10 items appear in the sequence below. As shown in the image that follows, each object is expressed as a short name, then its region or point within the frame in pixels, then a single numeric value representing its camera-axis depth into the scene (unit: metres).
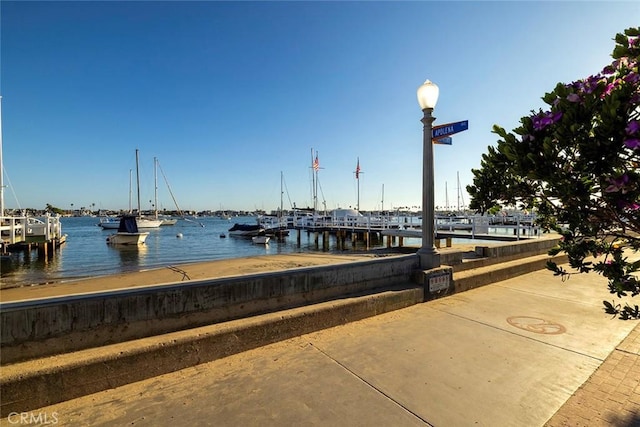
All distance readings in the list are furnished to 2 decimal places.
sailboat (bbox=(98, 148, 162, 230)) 60.20
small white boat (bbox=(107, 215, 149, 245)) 36.12
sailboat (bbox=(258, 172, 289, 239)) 44.85
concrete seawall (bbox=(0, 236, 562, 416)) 2.94
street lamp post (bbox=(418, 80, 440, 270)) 6.40
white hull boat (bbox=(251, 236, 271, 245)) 40.59
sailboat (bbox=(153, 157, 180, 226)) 65.05
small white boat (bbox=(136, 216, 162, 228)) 65.88
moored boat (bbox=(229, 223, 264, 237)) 47.09
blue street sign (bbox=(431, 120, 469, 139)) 5.95
